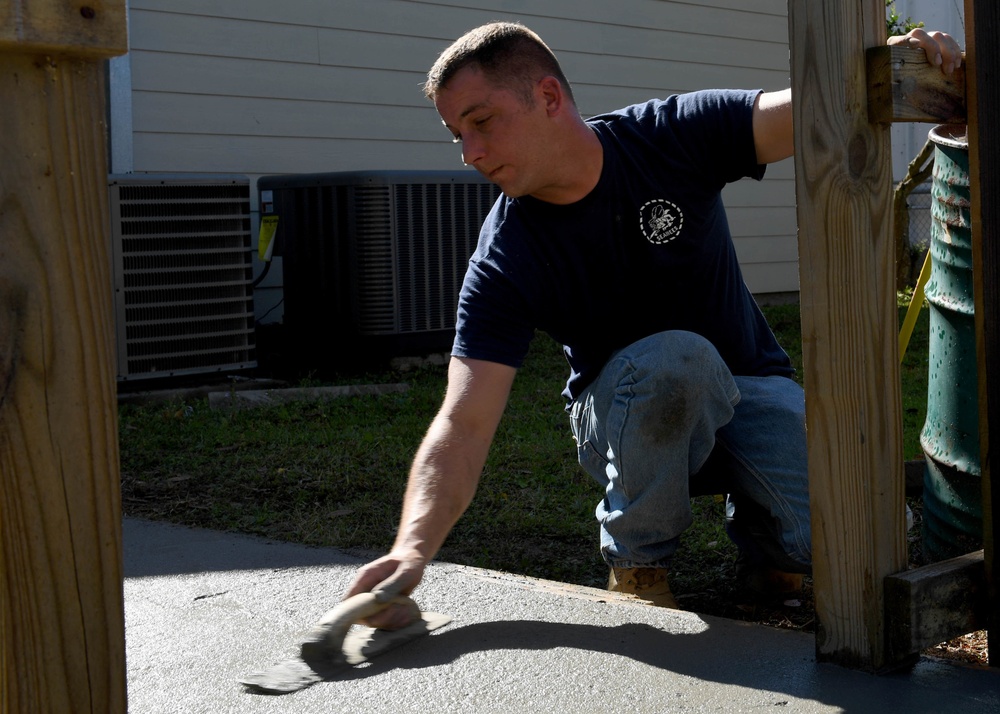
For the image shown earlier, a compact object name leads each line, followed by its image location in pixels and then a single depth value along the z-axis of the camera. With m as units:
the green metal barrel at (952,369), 2.67
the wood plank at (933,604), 1.90
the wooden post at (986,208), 1.94
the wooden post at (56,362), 1.21
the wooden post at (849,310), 1.86
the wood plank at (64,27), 1.16
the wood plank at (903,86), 1.85
